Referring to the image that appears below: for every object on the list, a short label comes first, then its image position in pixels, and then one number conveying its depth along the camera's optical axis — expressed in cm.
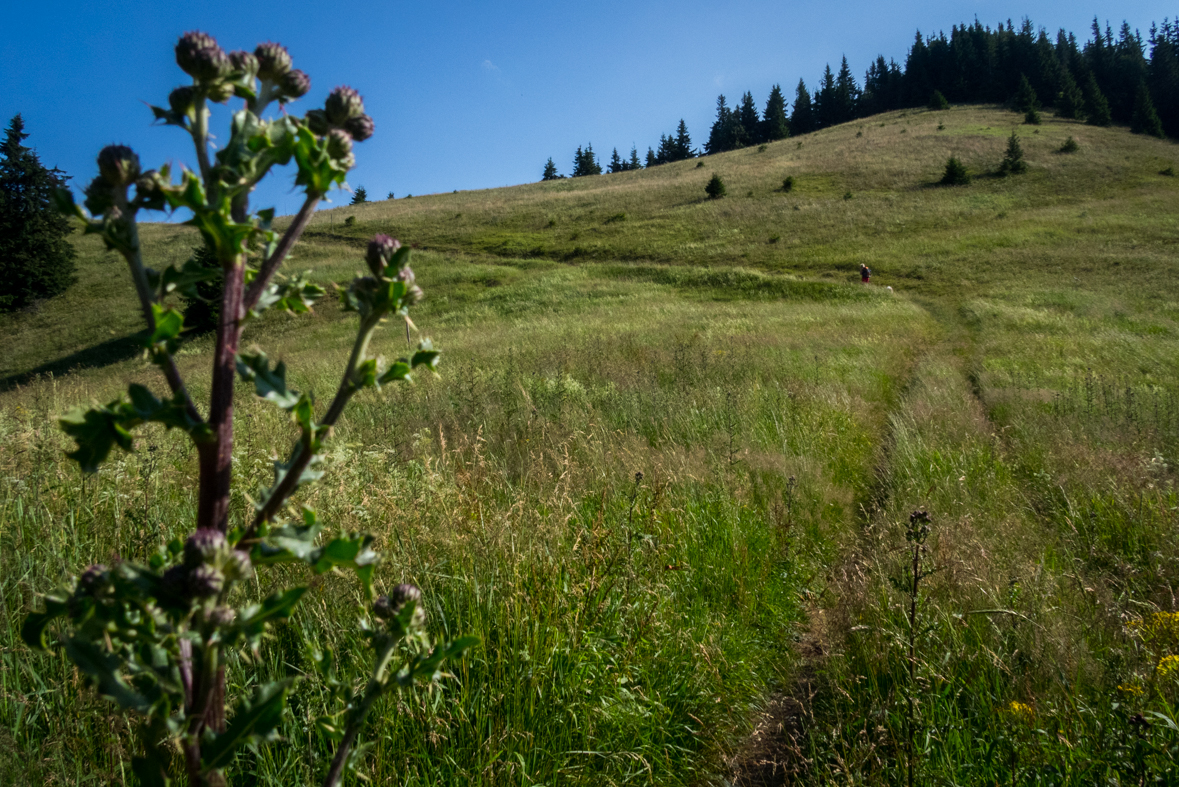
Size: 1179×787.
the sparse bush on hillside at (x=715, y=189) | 4894
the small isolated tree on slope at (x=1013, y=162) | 4553
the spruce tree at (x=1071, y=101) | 6975
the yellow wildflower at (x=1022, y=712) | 258
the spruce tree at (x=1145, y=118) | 6269
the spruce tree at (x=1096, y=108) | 6544
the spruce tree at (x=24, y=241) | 3784
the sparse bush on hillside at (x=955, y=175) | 4494
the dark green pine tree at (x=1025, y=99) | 6944
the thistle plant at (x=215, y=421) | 83
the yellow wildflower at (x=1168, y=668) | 258
